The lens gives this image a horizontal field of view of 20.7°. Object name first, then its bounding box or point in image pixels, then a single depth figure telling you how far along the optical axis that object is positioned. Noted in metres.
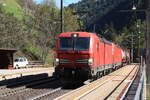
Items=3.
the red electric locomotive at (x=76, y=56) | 23.91
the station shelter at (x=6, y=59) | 47.52
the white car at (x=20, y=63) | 60.16
